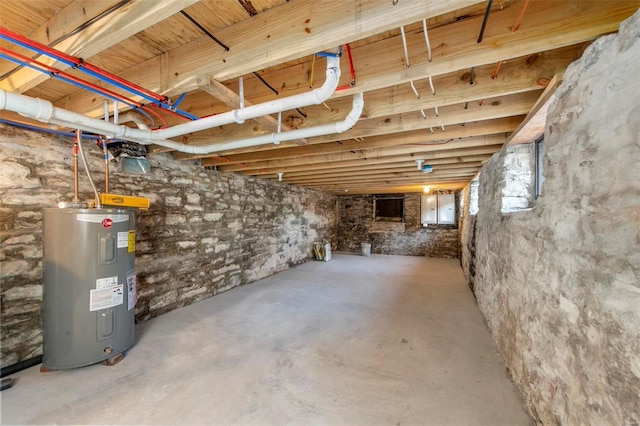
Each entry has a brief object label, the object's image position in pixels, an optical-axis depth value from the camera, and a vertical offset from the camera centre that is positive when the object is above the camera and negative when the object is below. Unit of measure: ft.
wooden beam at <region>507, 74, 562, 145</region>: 4.43 +2.18
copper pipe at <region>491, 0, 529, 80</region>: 3.23 +2.65
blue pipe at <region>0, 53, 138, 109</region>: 3.75 +2.17
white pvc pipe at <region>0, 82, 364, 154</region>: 4.42 +1.86
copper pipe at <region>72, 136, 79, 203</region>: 6.64 +1.07
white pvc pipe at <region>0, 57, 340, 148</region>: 4.17 +1.87
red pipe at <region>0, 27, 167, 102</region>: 3.35 +2.23
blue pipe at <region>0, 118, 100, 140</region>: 6.07 +1.99
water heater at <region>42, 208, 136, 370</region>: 5.95 -1.94
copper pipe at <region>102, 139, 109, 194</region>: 7.53 +1.32
